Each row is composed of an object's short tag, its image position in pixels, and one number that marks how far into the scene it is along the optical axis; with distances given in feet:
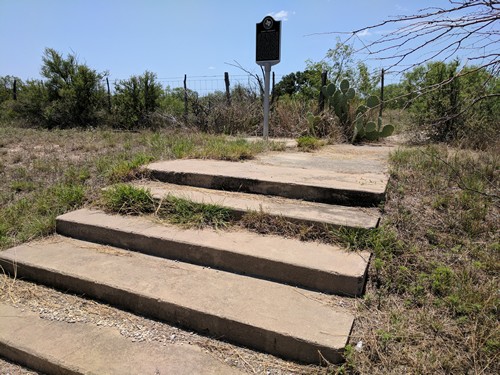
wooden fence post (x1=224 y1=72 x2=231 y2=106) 30.69
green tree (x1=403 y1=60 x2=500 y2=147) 19.08
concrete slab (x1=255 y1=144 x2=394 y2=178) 13.74
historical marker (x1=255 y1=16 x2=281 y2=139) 21.17
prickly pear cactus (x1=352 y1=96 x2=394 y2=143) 22.03
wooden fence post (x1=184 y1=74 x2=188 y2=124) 31.21
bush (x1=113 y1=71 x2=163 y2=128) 34.50
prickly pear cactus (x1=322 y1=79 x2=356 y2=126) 23.80
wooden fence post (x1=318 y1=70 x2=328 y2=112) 27.14
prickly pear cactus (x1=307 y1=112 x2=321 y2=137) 23.60
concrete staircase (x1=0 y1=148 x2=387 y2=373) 6.96
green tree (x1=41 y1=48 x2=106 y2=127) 34.48
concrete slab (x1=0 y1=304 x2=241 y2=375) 6.43
